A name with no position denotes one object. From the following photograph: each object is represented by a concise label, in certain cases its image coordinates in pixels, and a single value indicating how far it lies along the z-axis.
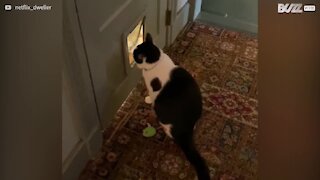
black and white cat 1.42
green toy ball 1.66
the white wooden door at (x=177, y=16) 1.98
